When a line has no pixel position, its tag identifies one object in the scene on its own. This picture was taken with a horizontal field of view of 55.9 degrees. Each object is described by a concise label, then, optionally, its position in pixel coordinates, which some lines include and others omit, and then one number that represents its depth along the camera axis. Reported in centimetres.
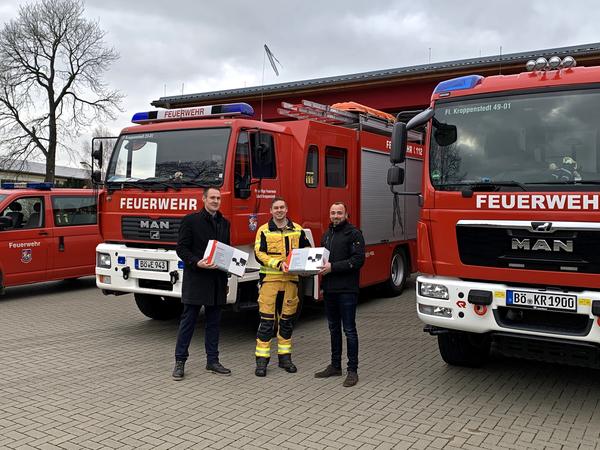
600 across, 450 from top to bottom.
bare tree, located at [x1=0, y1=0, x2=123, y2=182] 2723
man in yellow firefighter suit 575
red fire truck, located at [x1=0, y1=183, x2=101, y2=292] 979
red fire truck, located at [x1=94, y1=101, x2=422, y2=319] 673
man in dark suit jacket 563
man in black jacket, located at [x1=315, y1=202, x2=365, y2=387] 545
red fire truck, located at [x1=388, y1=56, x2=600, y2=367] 452
